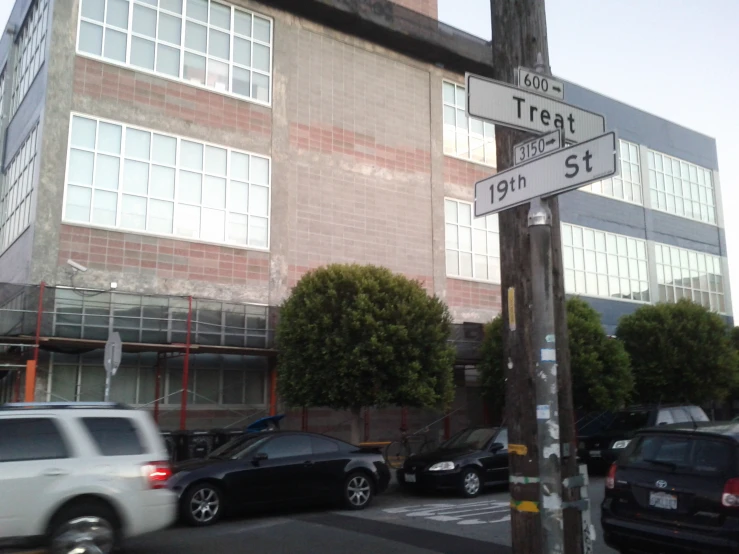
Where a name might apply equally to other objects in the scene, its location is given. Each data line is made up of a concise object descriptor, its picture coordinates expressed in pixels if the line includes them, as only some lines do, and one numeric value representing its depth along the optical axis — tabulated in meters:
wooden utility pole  5.70
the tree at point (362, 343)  16.86
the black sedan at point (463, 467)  14.37
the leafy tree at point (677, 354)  24.22
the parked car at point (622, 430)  17.44
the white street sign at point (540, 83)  5.89
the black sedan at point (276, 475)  11.21
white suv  7.53
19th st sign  4.73
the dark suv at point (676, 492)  7.00
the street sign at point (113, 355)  13.70
